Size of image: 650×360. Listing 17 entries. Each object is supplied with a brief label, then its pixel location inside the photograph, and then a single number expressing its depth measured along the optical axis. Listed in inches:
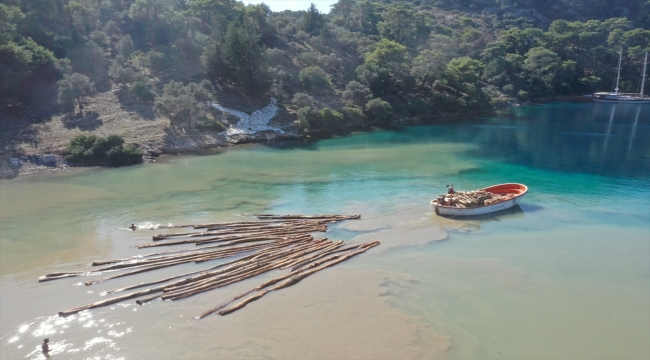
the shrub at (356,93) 2775.6
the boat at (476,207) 1173.7
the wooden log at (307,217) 1123.9
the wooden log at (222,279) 770.2
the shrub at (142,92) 2177.7
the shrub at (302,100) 2484.0
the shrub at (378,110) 2706.7
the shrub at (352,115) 2623.0
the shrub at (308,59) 2979.8
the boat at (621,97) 3887.8
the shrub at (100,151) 1723.7
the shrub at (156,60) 2481.1
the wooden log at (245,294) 722.8
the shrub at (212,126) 2122.5
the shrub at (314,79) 2687.0
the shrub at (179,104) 2010.3
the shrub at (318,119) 2379.4
